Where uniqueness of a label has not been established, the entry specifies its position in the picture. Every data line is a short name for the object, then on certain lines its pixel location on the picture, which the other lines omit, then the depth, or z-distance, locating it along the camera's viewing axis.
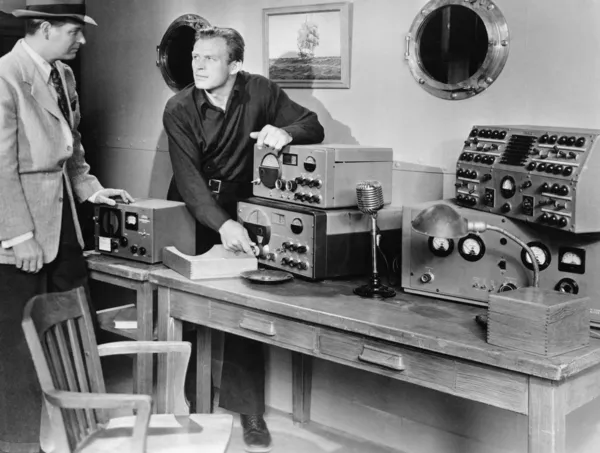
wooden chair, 2.25
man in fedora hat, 3.18
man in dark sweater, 3.54
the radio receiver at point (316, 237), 3.08
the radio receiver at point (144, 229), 3.52
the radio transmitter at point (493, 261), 2.47
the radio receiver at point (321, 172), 3.10
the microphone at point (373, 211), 2.86
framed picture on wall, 3.68
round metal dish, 3.07
